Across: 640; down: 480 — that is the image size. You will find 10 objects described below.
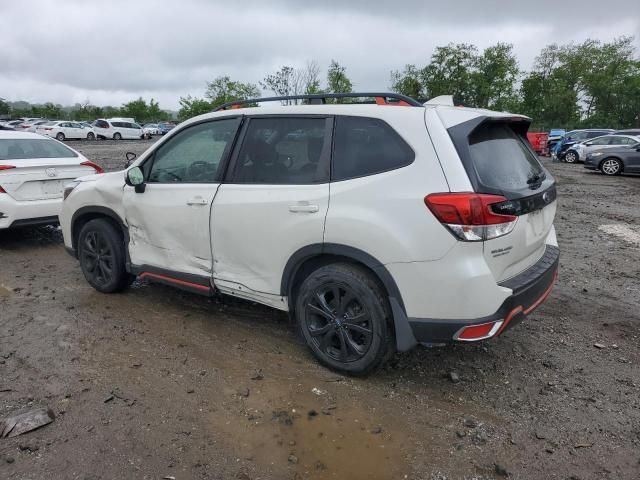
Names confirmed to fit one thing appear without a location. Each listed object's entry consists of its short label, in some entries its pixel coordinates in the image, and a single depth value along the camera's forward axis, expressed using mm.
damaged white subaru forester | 2707
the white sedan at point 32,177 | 5941
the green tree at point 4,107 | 65375
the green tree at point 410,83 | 37538
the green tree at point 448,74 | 44938
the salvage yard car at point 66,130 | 36688
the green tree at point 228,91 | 49906
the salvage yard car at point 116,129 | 41675
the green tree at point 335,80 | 32031
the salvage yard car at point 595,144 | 18125
